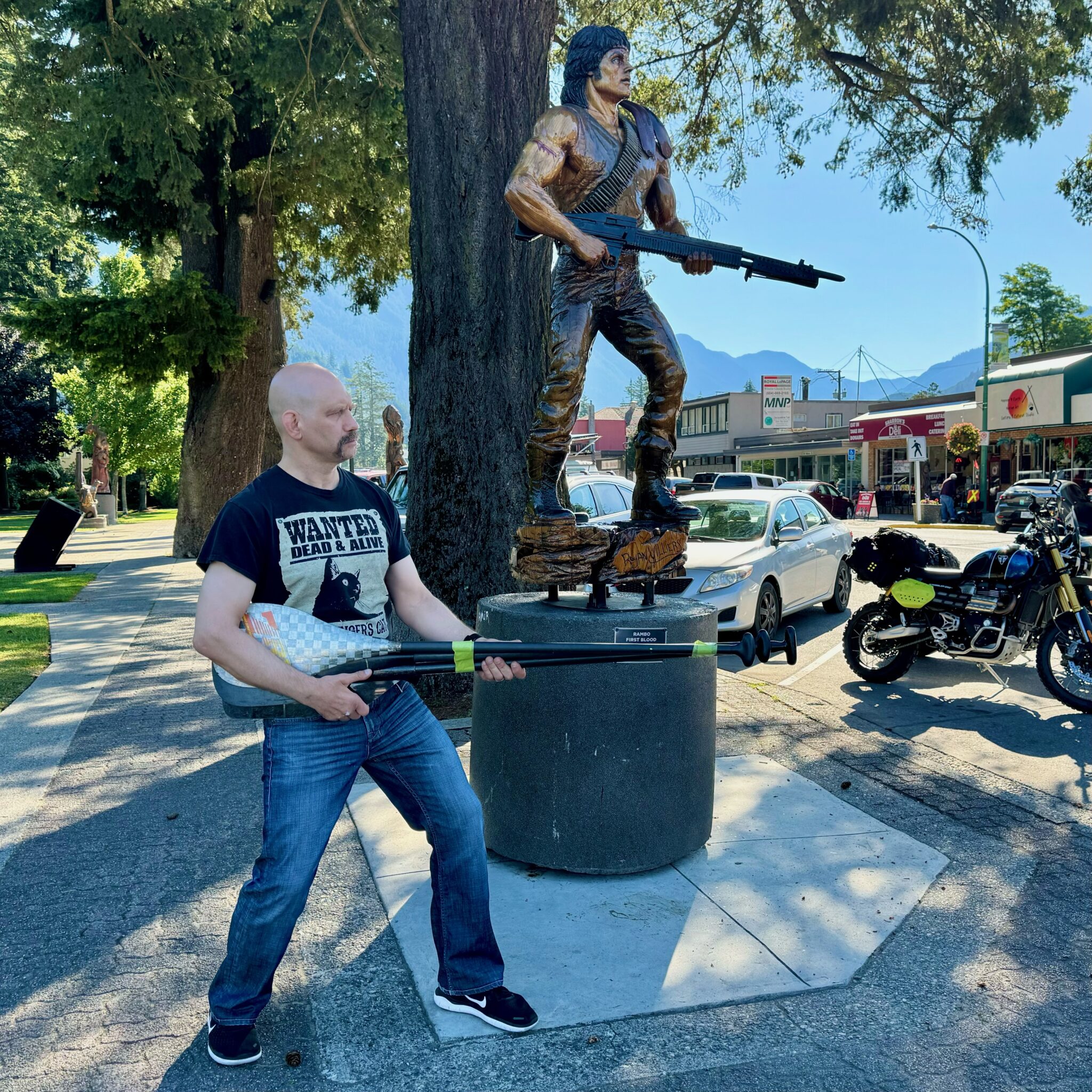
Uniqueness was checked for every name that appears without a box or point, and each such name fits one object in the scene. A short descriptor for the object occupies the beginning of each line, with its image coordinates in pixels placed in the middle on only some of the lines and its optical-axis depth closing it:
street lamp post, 30.31
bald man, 2.56
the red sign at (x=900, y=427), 39.62
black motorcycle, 6.72
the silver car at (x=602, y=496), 12.08
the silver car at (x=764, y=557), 9.30
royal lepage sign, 61.25
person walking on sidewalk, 31.55
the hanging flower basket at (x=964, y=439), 33.97
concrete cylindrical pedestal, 3.84
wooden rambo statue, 4.25
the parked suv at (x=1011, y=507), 21.95
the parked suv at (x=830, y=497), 29.86
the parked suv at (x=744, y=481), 26.86
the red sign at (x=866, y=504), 35.25
